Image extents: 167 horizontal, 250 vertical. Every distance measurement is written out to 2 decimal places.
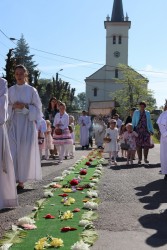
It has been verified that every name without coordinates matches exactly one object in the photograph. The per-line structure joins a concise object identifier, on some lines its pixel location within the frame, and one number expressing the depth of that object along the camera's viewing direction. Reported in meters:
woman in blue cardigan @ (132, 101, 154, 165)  9.34
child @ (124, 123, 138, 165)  9.15
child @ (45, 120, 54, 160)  10.13
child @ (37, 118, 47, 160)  7.90
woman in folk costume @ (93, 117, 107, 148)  14.81
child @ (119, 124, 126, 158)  10.64
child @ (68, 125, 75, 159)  10.41
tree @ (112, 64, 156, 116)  50.72
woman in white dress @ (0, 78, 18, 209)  4.18
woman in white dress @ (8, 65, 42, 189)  5.48
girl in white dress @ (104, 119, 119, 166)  9.15
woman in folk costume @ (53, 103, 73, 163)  9.28
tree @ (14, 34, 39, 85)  63.28
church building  62.29
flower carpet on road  3.04
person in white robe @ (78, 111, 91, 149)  15.37
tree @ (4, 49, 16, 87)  16.33
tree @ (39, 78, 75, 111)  35.05
